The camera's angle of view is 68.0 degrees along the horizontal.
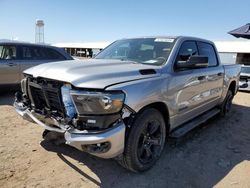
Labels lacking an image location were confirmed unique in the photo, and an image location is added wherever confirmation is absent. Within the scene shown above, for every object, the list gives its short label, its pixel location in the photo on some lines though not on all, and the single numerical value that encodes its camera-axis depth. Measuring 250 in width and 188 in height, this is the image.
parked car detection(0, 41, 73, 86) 5.41
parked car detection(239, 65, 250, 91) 8.05
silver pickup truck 2.06
